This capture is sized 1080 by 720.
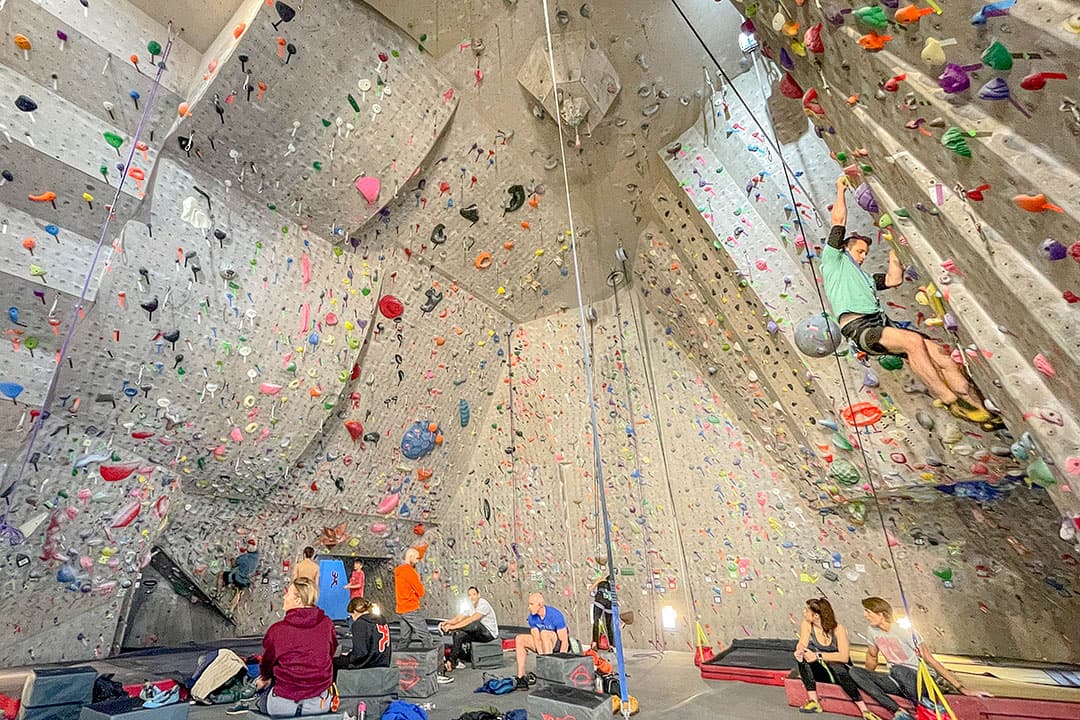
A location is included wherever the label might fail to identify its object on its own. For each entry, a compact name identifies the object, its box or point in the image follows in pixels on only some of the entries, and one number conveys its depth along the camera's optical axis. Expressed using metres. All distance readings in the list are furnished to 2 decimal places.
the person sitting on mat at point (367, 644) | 3.40
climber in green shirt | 2.79
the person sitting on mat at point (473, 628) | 4.75
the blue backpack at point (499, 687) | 3.71
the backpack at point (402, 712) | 2.73
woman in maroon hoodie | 2.31
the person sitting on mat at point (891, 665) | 2.81
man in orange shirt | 6.22
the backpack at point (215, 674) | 3.55
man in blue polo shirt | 3.79
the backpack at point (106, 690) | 3.02
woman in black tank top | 3.21
